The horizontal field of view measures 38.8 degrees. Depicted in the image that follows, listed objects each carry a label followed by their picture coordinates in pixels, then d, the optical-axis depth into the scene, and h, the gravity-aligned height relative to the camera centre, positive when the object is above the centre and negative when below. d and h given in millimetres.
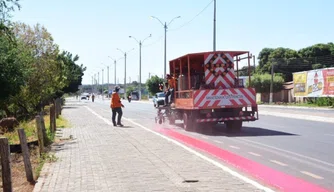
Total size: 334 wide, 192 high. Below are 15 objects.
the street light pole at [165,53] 61538 +5505
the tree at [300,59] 85125 +6533
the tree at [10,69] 16569 +956
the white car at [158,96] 46088 -132
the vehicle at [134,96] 109694 -299
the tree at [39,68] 29969 +1819
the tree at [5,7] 16123 +2975
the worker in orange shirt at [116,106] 21359 -510
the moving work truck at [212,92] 17641 +97
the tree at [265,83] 67938 +1661
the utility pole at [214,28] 35594 +5080
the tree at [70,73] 38438 +2450
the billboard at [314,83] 50531 +1318
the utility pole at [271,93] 64419 +140
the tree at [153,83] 101688 +2504
